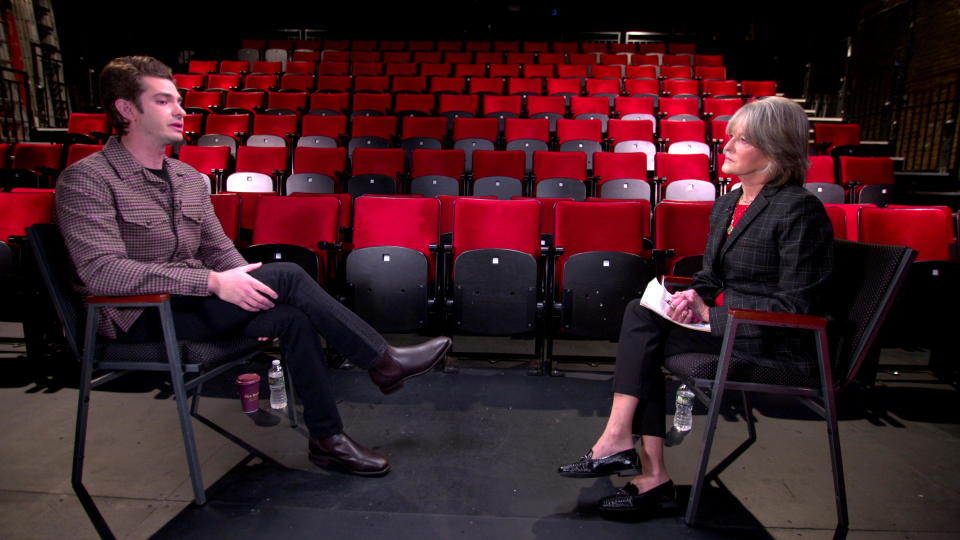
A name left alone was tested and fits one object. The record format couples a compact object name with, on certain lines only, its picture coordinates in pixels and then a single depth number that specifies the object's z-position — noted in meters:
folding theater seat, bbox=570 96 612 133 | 5.77
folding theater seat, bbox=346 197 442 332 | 2.43
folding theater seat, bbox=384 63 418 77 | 7.16
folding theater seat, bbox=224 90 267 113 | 5.84
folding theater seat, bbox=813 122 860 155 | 4.98
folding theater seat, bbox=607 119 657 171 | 4.93
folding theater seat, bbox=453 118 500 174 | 5.01
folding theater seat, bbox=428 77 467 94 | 6.52
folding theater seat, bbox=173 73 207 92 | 6.52
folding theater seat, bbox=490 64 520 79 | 7.14
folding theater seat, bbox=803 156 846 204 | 3.67
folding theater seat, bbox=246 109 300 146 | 5.05
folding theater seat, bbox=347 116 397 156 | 4.98
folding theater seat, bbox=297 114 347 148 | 5.09
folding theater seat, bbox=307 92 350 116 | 5.81
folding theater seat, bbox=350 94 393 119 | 5.79
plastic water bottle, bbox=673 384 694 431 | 1.89
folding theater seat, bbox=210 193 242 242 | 2.71
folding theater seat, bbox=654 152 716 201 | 3.87
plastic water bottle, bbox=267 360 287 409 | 1.99
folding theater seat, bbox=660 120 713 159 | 4.65
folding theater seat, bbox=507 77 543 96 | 6.53
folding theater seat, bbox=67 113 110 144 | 5.15
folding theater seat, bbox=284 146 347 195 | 4.06
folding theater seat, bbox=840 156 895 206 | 3.85
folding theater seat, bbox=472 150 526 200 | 3.96
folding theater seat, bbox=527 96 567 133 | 5.82
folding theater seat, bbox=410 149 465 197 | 3.97
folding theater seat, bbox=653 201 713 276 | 2.62
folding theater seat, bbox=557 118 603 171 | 5.02
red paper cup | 1.92
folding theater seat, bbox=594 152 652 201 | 3.94
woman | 1.27
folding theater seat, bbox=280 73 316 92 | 6.58
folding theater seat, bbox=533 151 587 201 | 3.96
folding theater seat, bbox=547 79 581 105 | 6.53
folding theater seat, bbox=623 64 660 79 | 7.05
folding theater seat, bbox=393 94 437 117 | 5.87
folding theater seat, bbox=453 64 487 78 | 7.17
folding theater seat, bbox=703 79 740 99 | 6.34
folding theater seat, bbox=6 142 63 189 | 3.79
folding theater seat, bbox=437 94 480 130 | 5.80
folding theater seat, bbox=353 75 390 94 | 6.46
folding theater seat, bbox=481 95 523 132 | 5.80
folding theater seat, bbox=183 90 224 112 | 5.83
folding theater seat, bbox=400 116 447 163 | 4.96
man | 1.34
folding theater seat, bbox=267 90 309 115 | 5.81
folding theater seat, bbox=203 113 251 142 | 5.03
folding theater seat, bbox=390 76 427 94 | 6.48
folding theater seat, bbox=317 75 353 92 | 6.51
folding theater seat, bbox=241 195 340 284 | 2.63
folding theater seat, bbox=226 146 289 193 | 3.88
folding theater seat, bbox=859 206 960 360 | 2.30
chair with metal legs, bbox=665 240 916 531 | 1.20
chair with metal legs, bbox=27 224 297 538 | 1.28
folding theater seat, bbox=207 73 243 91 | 6.57
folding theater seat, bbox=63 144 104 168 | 3.77
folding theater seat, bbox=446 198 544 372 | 2.38
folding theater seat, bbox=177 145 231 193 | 4.08
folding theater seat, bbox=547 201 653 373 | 2.36
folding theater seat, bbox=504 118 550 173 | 4.95
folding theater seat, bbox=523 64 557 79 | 7.09
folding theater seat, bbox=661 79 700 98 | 6.40
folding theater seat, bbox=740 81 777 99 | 6.29
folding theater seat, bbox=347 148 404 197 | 3.85
